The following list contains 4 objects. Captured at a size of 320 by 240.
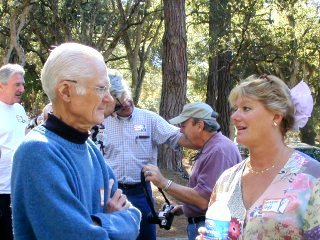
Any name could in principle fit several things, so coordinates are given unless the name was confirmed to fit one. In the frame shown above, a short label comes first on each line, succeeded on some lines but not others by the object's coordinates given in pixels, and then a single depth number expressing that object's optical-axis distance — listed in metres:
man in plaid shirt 5.58
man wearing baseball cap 4.64
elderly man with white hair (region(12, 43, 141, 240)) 2.26
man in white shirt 5.64
